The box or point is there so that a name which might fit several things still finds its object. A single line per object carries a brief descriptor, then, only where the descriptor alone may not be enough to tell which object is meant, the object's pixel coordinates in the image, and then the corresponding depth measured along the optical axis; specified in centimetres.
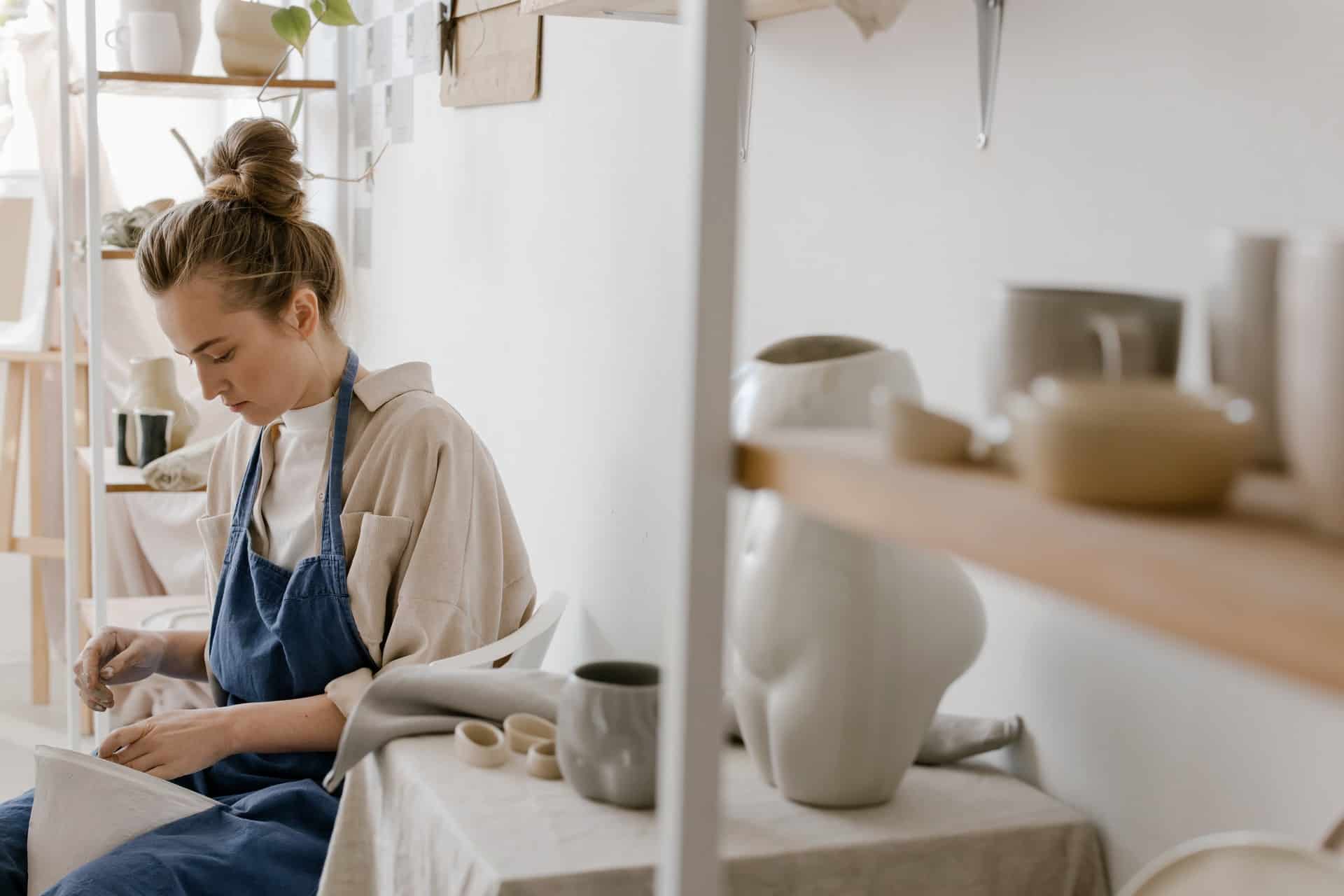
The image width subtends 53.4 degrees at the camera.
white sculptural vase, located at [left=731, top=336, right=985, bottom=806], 90
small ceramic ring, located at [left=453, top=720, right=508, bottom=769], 104
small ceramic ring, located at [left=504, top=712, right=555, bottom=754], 106
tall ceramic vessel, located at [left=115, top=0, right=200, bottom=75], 277
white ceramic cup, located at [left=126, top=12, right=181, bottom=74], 275
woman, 150
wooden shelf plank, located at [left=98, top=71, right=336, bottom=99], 272
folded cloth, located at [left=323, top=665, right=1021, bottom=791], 107
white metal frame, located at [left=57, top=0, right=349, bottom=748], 261
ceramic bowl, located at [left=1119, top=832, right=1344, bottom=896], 70
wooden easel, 345
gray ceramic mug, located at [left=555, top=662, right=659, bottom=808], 95
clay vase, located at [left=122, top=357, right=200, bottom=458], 278
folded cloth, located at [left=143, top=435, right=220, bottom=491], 261
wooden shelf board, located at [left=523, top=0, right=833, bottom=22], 130
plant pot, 278
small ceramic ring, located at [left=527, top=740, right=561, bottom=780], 102
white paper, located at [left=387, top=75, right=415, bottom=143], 254
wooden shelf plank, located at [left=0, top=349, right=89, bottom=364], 342
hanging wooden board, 202
